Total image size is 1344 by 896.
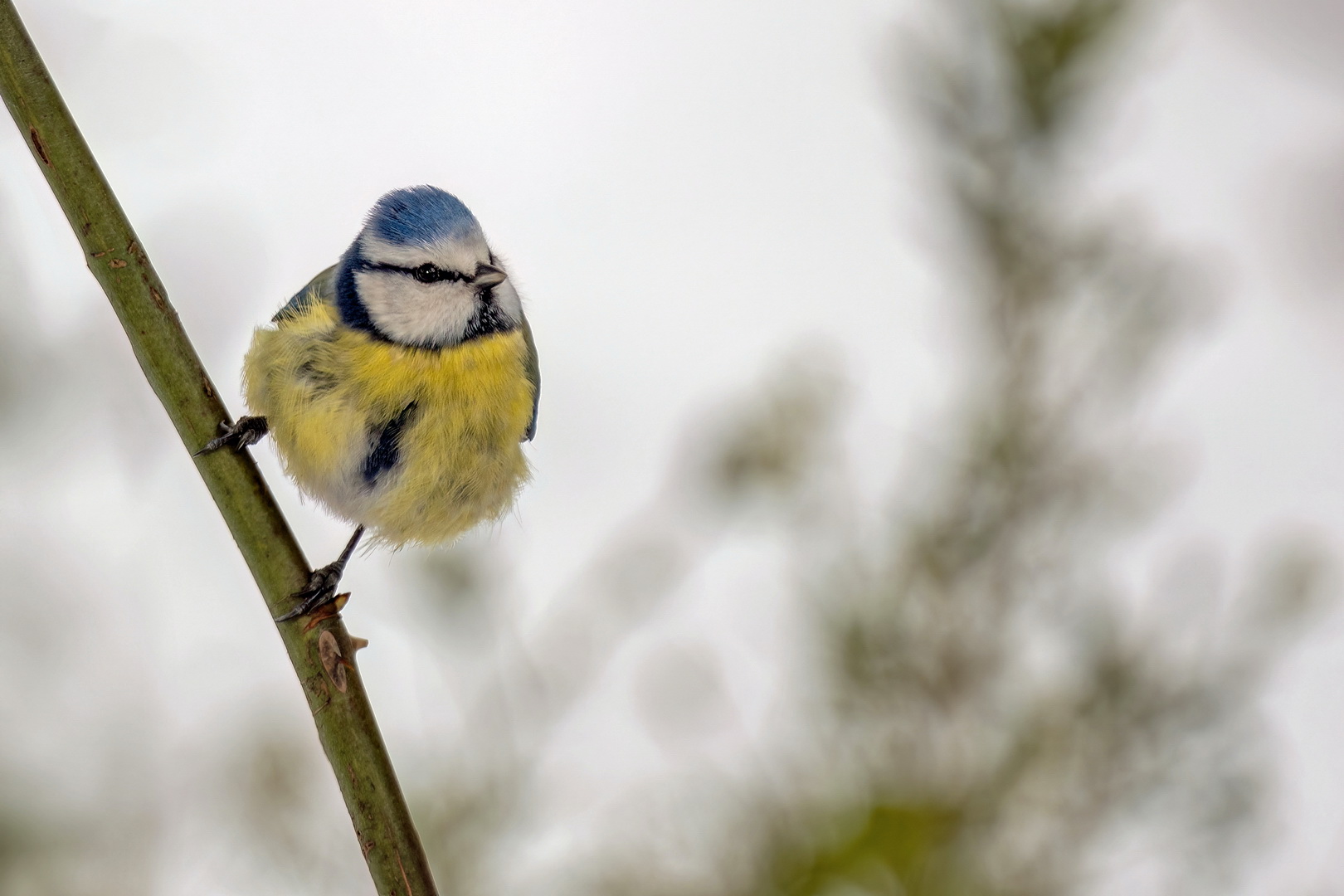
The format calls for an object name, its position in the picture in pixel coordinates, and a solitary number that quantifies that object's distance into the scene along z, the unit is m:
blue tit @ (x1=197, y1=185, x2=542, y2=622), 3.97
